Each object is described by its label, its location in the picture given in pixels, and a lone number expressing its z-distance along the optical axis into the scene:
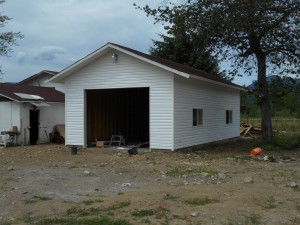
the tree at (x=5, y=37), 27.36
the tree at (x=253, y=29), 19.58
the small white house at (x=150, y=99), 18.67
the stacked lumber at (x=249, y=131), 34.74
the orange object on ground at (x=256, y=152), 18.33
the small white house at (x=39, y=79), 38.42
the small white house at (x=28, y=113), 23.97
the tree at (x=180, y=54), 35.53
